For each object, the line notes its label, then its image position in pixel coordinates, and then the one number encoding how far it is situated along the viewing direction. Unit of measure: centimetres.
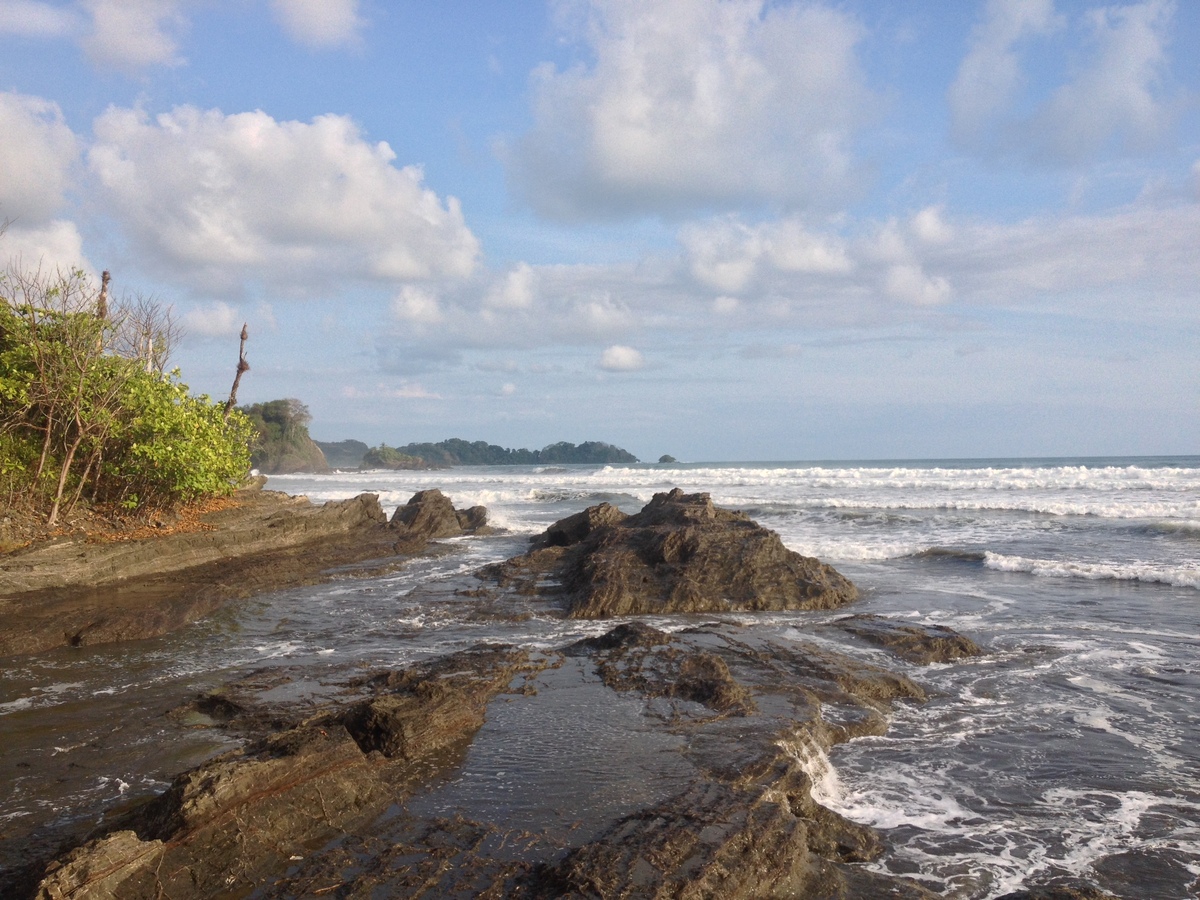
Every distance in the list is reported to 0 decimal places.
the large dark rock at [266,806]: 381
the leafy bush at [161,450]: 1389
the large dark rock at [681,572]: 1248
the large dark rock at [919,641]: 934
